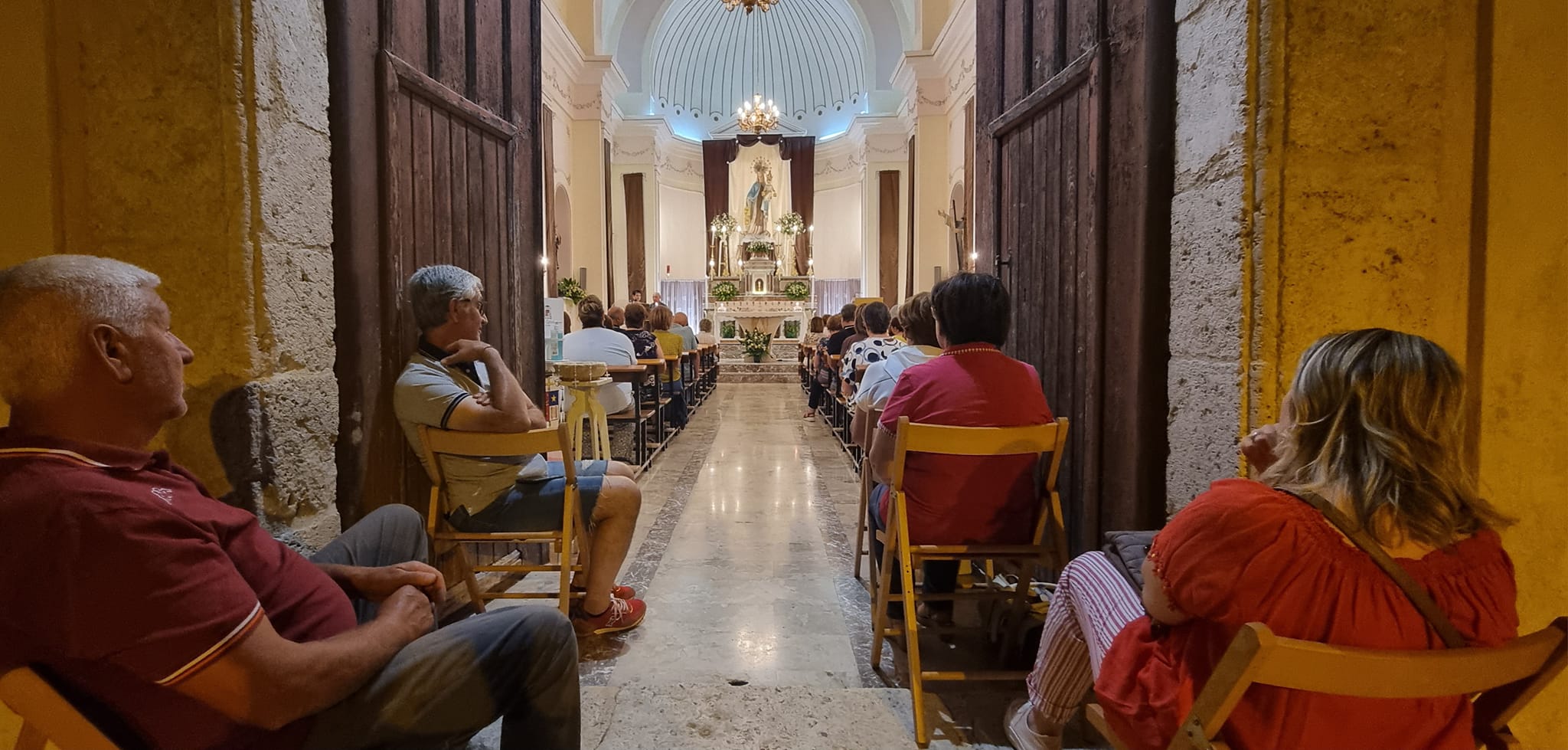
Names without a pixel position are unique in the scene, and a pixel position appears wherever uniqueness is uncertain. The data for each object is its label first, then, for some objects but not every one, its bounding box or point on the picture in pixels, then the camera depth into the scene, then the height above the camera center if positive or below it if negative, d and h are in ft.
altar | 48.49 +4.02
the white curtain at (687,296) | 52.80 +2.63
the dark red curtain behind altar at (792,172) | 53.31 +11.45
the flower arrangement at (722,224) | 52.03 +7.49
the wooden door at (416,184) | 6.96 +1.68
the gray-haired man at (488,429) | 7.14 -0.94
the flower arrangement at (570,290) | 28.78 +1.68
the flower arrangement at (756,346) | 43.80 -0.71
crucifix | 32.97 +4.61
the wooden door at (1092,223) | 6.85 +1.18
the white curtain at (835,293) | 52.37 +2.74
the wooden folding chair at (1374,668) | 2.87 -1.31
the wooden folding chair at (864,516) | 9.18 -2.42
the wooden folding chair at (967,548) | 6.33 -1.93
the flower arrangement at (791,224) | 51.88 +7.51
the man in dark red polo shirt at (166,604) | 3.01 -1.15
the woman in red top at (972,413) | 7.02 -0.75
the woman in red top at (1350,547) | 3.28 -0.94
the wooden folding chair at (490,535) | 6.89 -1.71
